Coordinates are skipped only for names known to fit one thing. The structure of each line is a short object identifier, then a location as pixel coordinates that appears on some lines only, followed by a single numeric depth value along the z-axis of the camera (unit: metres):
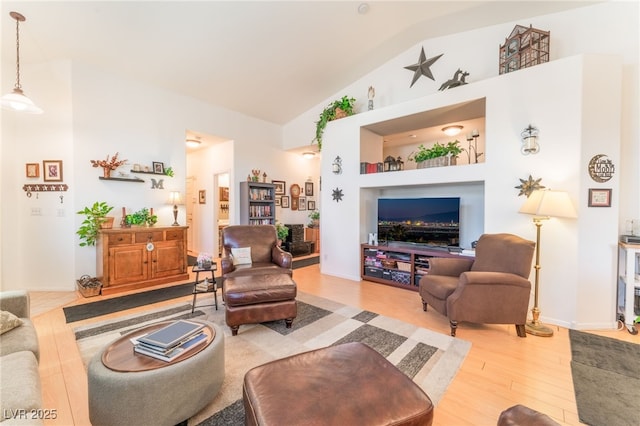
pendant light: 2.55
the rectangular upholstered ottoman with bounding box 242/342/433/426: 1.05
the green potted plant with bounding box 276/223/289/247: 6.36
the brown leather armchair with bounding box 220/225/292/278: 3.34
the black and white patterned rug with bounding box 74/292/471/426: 1.79
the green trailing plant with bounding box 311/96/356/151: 4.74
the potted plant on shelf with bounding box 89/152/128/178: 4.00
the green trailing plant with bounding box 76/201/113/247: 3.79
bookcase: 5.74
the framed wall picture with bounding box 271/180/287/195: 6.57
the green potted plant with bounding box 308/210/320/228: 7.38
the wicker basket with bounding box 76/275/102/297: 3.59
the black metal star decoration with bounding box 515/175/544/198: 2.90
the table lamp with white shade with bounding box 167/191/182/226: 4.62
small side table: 2.98
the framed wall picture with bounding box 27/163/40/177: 3.79
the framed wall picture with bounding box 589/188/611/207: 2.70
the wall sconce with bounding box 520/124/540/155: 2.90
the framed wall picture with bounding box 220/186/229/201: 6.79
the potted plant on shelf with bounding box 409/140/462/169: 3.67
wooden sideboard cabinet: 3.75
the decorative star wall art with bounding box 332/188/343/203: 4.72
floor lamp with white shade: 2.50
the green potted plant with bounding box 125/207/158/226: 4.15
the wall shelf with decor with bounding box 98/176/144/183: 4.03
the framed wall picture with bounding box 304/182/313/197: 7.35
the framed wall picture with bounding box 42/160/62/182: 3.81
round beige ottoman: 1.35
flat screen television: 3.88
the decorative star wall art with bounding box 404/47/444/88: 4.03
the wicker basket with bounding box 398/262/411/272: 4.00
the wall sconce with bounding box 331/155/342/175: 4.71
